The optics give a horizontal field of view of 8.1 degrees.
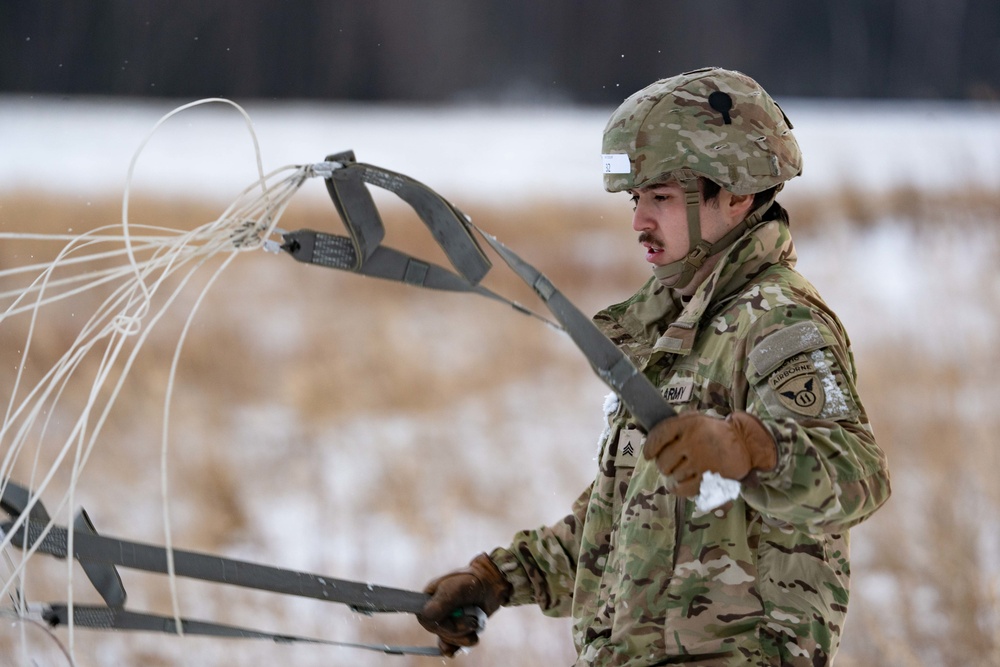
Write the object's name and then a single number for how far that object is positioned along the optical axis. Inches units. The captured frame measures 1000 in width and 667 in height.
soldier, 346.8
